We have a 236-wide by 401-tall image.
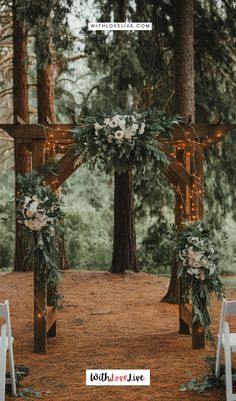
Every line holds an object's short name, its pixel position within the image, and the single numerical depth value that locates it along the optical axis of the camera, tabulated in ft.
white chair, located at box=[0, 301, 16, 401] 13.10
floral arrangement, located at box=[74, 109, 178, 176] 17.78
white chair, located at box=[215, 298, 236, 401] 13.07
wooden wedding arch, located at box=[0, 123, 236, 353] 18.84
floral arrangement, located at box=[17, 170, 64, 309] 17.89
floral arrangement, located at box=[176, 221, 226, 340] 17.67
